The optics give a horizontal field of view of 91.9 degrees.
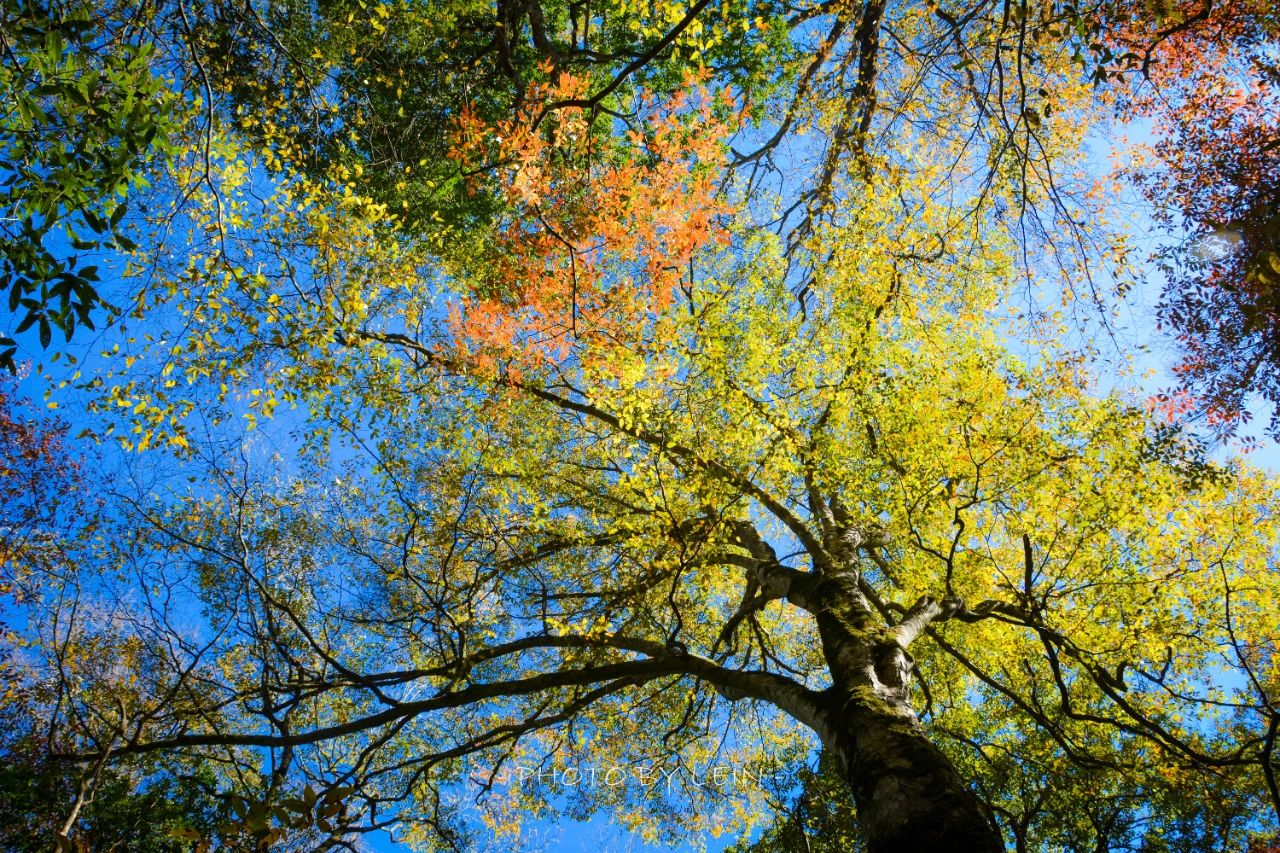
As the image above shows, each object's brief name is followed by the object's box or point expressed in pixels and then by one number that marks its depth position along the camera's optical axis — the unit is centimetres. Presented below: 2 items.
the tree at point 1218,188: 671
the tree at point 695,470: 641
